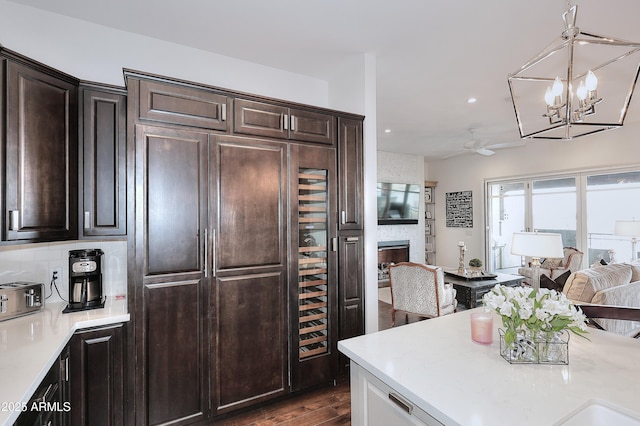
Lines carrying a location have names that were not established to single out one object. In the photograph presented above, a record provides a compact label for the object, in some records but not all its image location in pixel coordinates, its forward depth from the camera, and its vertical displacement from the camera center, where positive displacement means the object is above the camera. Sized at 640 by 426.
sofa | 2.76 -0.75
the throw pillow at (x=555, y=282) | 4.33 -1.02
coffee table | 4.34 -1.08
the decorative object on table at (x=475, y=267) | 4.95 -0.88
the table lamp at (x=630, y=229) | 4.47 -0.27
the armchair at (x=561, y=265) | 4.93 -0.90
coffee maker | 2.05 -0.43
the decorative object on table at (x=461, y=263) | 5.03 -0.84
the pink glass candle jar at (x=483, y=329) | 1.40 -0.54
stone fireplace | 6.76 -0.94
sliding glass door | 5.67 +0.02
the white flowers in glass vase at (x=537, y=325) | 1.17 -0.44
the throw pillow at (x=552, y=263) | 5.24 -0.88
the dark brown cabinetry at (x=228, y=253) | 1.98 -0.28
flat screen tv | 6.74 +0.25
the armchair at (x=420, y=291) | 3.69 -0.99
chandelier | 1.36 +1.45
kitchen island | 0.94 -0.61
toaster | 1.79 -0.50
